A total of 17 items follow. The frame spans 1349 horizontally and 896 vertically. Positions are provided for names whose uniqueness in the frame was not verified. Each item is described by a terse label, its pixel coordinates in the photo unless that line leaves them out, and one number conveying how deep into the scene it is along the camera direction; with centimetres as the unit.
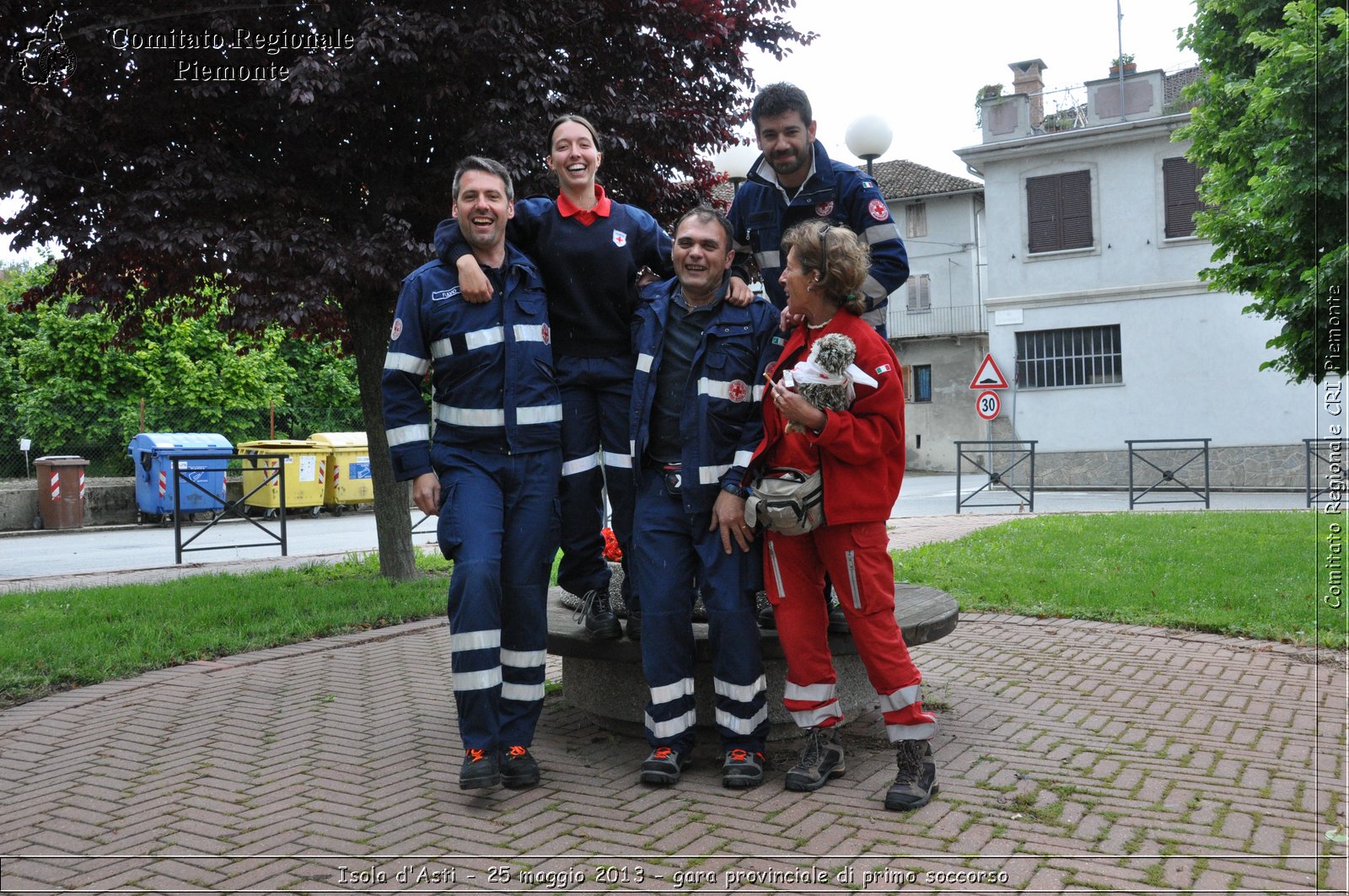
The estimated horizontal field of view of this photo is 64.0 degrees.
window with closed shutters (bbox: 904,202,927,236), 4197
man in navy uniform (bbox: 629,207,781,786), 421
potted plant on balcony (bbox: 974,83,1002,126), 3002
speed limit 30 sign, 1962
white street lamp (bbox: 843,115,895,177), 1135
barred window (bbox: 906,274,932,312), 4134
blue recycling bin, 2316
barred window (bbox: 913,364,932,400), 4078
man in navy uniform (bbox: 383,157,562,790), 427
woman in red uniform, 389
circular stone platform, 457
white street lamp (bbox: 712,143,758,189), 929
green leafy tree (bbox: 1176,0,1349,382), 1038
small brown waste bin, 2256
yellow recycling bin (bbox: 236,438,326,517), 2561
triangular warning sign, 1950
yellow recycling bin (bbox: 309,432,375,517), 2722
